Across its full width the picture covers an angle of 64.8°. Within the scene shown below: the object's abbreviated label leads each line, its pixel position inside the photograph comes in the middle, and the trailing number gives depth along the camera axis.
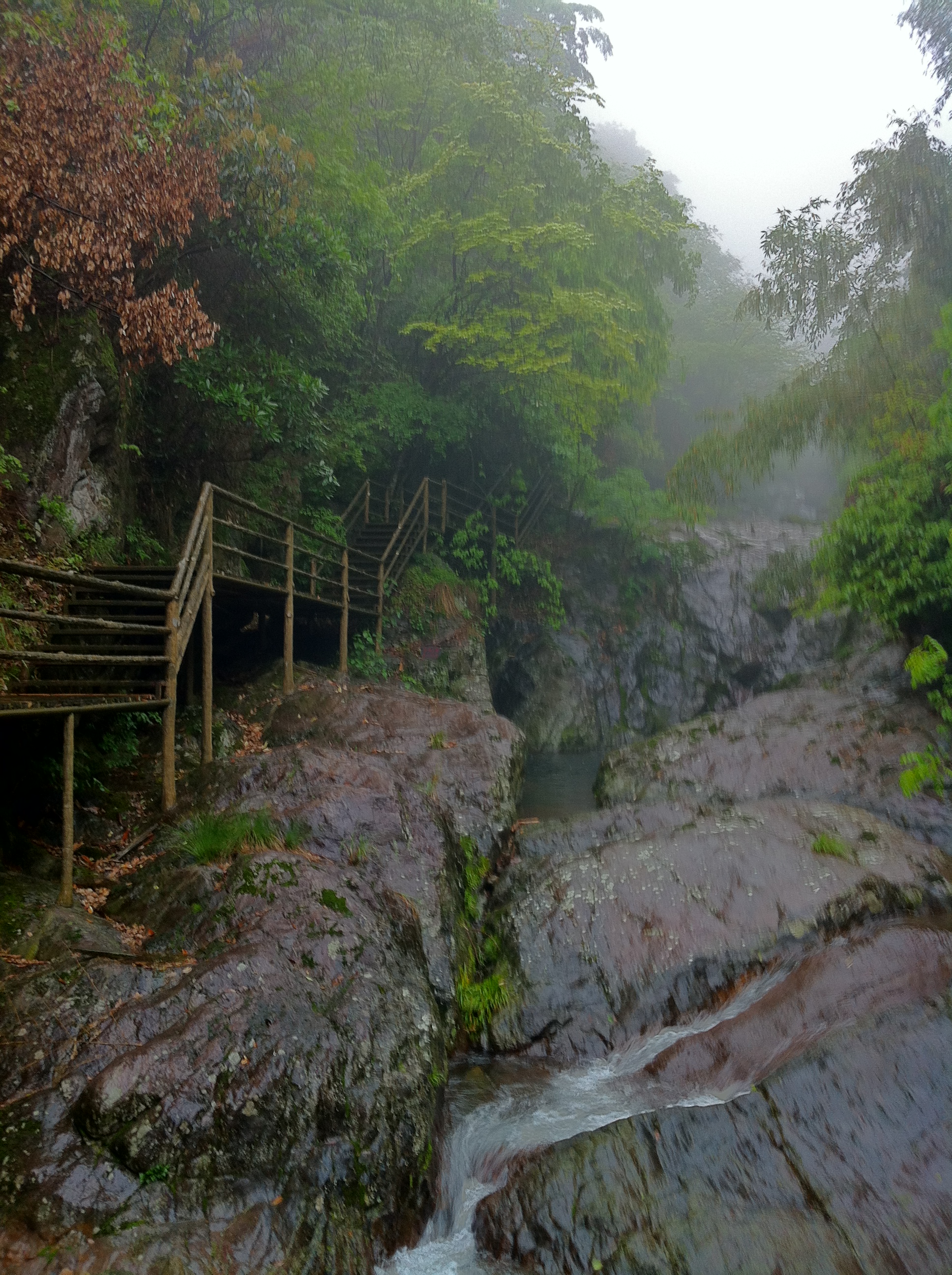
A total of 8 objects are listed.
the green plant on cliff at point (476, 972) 5.26
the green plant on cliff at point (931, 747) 7.06
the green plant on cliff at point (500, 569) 16.95
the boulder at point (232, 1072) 3.00
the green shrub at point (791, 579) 12.82
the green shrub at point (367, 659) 12.49
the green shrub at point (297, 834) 5.50
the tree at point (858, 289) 11.09
